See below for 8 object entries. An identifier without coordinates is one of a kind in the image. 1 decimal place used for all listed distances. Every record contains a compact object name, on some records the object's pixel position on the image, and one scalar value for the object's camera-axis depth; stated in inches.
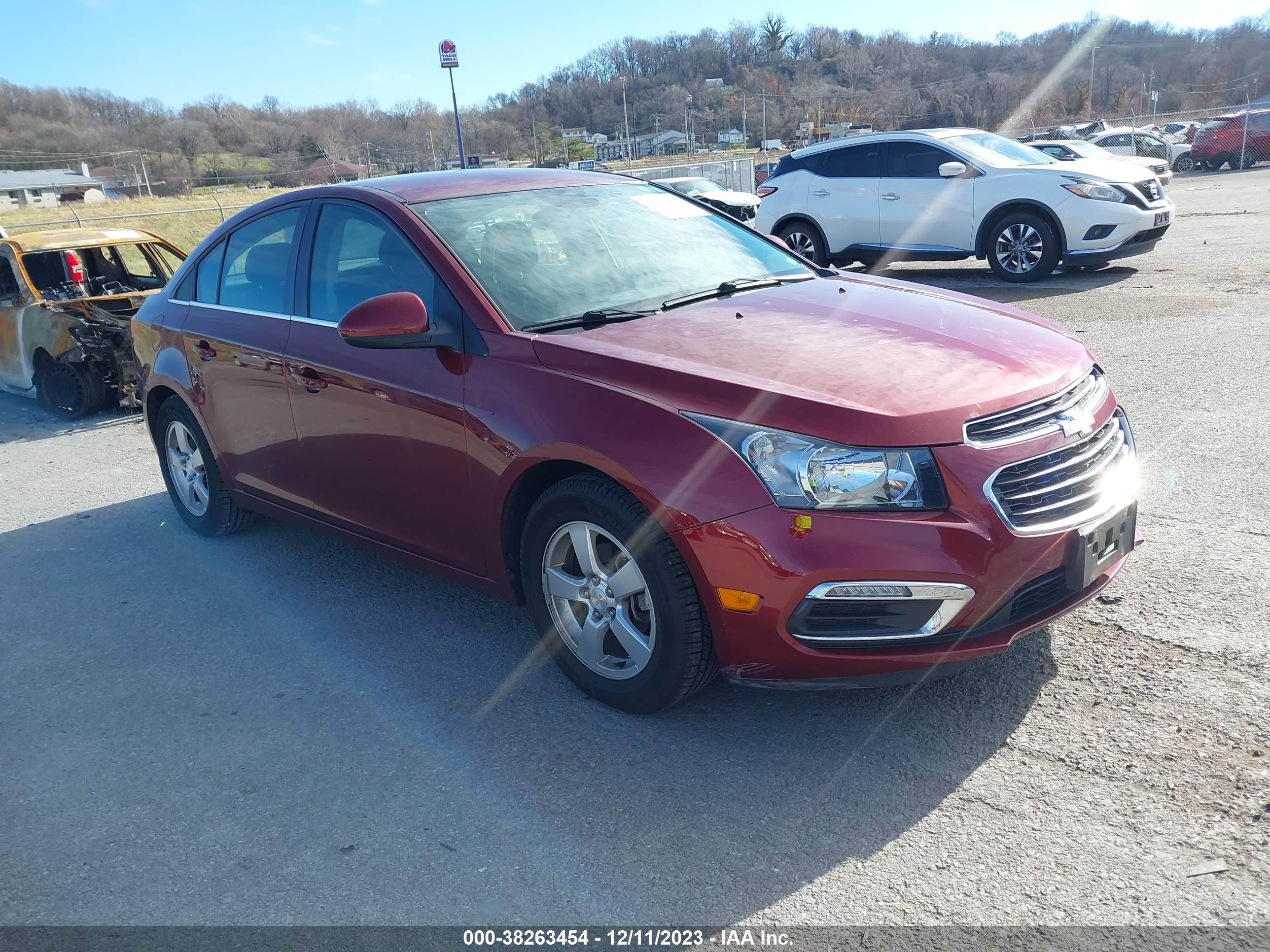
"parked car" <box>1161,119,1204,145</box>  1612.9
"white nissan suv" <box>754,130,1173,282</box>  442.3
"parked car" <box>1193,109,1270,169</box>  1259.8
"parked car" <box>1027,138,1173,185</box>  802.8
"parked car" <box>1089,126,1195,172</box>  1331.2
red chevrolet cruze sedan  113.9
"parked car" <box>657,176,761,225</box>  906.7
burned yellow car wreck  350.3
